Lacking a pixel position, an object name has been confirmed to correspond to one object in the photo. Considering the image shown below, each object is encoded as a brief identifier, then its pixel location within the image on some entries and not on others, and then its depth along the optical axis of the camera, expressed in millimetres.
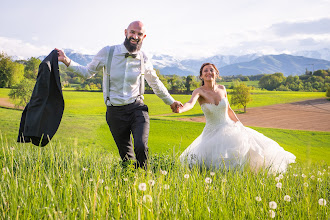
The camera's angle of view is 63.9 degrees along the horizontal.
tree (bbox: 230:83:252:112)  24450
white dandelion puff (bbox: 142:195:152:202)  1724
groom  3982
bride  4840
